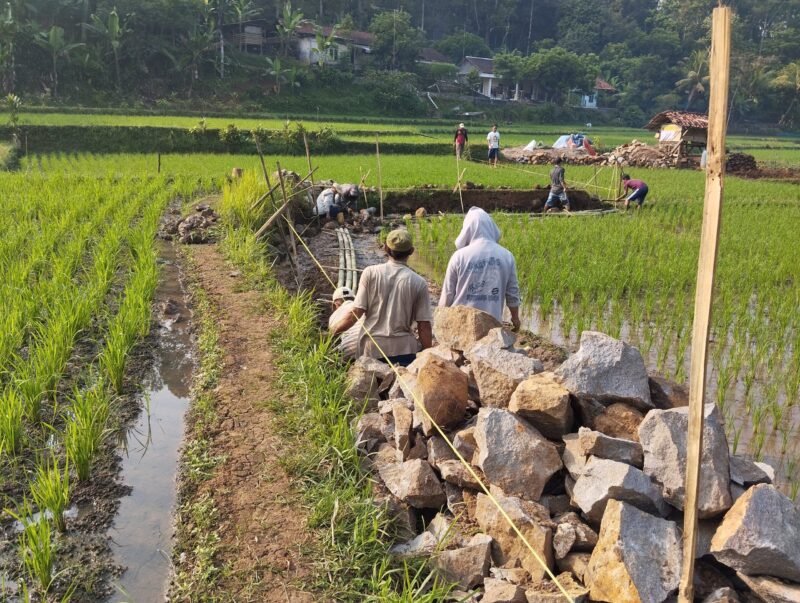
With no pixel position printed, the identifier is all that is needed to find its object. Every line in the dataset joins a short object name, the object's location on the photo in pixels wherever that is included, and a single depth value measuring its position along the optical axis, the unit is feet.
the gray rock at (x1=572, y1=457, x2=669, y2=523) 7.74
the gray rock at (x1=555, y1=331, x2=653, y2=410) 9.51
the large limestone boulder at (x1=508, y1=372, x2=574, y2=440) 9.21
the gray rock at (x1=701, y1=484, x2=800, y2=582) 6.91
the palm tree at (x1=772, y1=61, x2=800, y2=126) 137.90
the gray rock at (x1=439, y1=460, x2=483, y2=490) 9.39
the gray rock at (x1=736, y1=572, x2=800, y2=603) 6.88
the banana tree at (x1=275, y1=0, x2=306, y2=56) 117.91
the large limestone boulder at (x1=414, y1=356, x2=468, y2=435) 10.30
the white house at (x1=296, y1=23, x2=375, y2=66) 130.31
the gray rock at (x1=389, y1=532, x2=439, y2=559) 8.46
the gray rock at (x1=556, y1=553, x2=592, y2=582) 7.71
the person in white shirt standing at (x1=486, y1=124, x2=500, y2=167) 61.36
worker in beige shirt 12.97
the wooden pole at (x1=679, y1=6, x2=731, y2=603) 5.62
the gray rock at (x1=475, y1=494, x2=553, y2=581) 7.93
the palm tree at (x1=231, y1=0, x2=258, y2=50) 115.03
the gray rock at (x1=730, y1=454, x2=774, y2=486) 8.20
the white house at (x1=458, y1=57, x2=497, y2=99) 147.95
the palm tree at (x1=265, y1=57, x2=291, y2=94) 110.52
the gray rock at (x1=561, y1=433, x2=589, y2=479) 8.79
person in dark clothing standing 41.14
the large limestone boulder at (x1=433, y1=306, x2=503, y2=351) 12.30
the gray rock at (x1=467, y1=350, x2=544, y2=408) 10.22
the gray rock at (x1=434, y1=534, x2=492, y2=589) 8.12
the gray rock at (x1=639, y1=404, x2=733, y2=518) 7.66
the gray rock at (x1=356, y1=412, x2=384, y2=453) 11.07
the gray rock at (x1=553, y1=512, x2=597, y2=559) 7.91
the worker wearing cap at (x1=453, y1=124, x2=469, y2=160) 57.33
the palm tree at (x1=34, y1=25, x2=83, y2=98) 89.71
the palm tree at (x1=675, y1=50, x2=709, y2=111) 148.87
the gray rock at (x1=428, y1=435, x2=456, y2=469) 9.90
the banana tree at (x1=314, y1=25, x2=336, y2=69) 120.06
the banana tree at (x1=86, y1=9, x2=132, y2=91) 94.84
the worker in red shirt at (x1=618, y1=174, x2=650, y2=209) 42.47
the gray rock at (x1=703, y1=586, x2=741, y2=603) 6.82
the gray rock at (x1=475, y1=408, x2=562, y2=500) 8.87
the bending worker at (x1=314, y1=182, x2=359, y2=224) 36.45
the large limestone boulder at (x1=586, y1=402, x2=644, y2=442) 9.27
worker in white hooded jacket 13.67
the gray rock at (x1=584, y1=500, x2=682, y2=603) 6.89
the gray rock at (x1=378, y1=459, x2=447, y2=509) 9.54
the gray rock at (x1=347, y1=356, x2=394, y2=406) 12.56
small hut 76.89
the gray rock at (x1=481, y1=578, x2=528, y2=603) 7.29
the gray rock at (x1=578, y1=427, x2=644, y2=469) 8.53
